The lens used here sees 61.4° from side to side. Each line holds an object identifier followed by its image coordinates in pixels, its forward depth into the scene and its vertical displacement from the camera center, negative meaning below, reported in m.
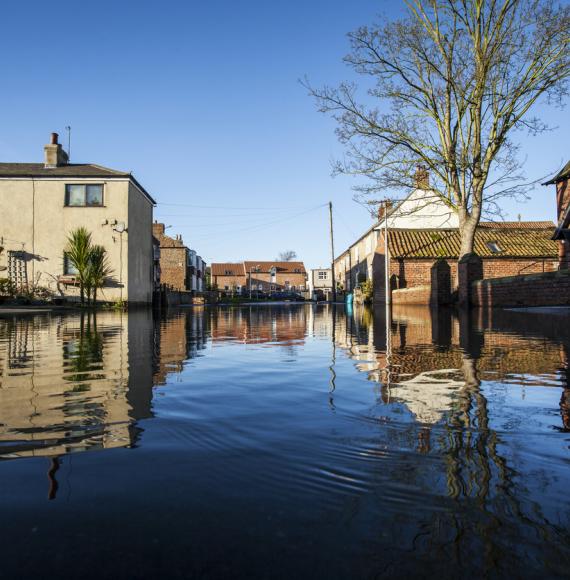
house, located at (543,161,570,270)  22.62 +4.96
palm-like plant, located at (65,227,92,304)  22.34 +2.04
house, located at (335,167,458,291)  36.16 +5.17
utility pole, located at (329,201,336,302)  46.66 +5.40
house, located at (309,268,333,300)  87.75 +3.21
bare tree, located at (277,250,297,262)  120.19 +9.96
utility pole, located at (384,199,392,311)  27.92 +1.31
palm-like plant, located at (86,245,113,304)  22.72 +1.36
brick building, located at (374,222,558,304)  28.59 +2.46
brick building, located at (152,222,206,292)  52.03 +3.78
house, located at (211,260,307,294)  96.88 +4.13
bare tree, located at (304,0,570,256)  18.03 +8.00
